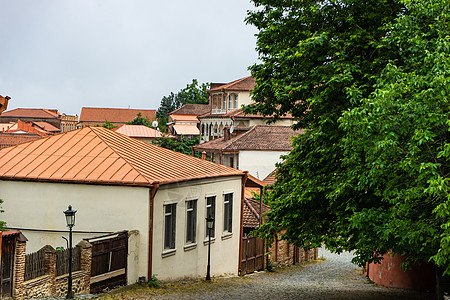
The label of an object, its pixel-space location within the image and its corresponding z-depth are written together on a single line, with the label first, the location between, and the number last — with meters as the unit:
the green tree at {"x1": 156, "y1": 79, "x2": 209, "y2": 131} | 148.12
